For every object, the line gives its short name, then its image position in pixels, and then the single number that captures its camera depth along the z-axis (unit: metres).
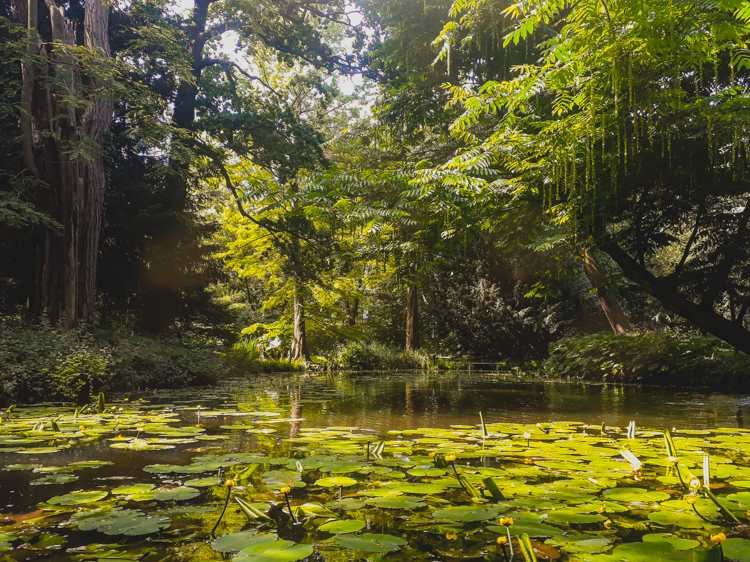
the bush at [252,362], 12.13
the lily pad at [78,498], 1.77
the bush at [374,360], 15.43
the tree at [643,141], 3.87
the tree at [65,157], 7.44
